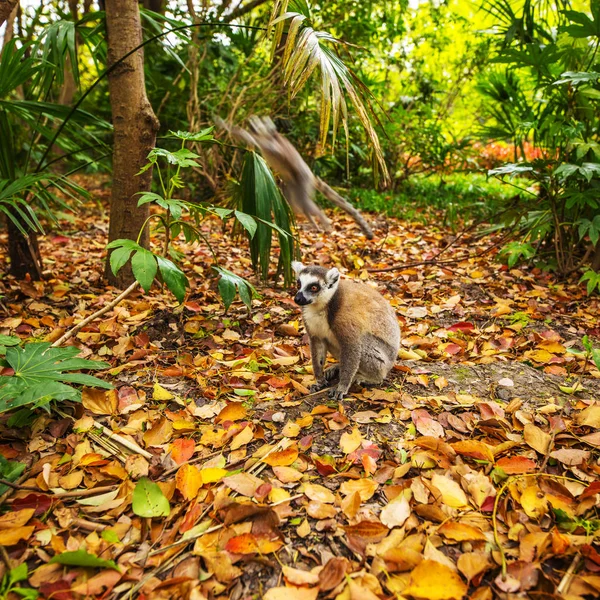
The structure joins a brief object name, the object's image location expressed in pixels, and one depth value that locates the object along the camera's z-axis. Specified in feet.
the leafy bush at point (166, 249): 7.68
